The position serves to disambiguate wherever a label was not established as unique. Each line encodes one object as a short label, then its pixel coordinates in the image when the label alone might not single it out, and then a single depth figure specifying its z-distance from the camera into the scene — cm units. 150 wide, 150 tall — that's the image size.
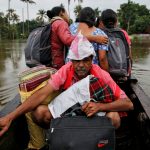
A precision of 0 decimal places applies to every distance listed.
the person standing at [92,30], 199
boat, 165
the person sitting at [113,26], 220
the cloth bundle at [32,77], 168
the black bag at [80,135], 131
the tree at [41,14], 3997
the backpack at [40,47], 201
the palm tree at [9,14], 3713
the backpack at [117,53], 215
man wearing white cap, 153
